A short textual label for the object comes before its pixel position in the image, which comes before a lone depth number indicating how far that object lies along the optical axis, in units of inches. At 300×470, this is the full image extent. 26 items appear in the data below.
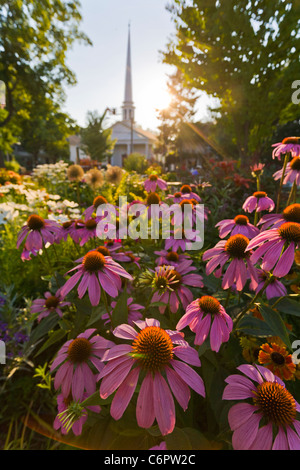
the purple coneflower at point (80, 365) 11.2
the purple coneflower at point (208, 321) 10.7
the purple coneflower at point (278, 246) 11.1
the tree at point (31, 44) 398.8
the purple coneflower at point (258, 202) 19.6
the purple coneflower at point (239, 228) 16.9
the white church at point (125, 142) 1189.8
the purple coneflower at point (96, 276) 12.3
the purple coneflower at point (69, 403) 11.5
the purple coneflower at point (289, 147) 21.2
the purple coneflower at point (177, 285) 12.5
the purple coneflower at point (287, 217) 13.4
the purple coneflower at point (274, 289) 13.6
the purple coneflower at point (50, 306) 16.7
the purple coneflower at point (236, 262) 13.0
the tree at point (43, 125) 468.7
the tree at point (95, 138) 720.5
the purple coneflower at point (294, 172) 21.2
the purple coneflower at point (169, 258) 17.6
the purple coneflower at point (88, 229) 20.2
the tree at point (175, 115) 692.2
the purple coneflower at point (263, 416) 7.8
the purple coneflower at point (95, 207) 24.2
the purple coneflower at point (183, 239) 19.6
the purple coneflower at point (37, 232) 17.6
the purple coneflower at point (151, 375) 8.1
